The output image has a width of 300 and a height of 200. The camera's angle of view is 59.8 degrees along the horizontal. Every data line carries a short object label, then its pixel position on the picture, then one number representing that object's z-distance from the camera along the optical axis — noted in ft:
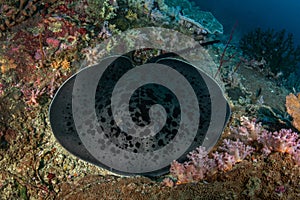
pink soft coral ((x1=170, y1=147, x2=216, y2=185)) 12.34
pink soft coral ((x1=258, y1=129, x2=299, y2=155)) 11.57
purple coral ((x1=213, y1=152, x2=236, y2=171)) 12.09
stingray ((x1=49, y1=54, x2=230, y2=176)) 13.75
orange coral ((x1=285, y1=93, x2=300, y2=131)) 15.48
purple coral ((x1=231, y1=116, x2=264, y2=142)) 13.44
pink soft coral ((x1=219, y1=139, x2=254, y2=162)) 12.26
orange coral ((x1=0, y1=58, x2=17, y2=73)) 18.11
